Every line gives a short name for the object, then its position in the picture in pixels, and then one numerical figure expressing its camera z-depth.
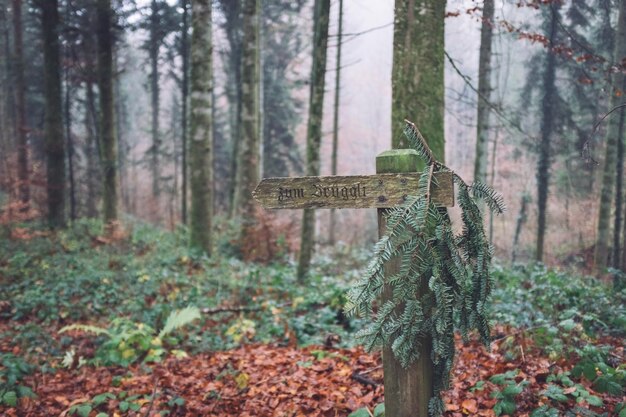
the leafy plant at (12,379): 4.29
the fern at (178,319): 5.86
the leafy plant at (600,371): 3.38
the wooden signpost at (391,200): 2.77
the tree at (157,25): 15.93
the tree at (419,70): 4.78
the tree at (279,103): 23.03
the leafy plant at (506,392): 3.31
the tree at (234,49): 17.41
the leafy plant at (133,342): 5.52
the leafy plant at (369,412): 3.47
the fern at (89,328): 5.66
